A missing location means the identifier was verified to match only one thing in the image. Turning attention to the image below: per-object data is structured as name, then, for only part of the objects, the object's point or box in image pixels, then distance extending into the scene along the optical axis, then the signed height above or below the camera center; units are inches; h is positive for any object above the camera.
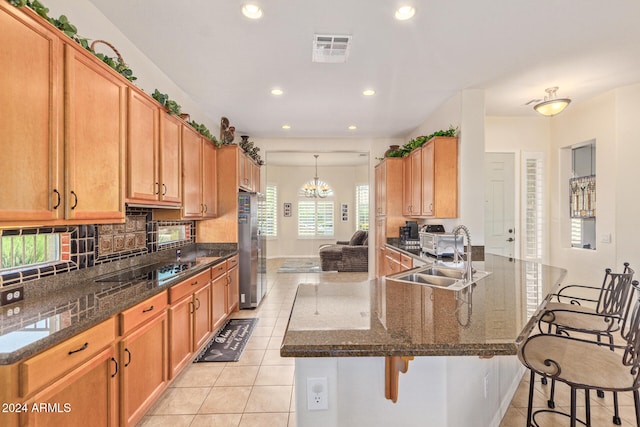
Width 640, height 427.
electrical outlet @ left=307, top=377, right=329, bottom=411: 50.9 -28.6
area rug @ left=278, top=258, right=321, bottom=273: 314.7 -54.1
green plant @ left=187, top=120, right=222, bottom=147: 139.1 +38.2
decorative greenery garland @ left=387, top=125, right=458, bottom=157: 153.8 +40.3
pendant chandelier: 365.4 +29.9
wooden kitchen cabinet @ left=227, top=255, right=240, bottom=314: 158.2 -36.2
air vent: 104.4 +57.0
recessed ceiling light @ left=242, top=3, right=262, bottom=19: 87.9 +57.1
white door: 193.9 +5.8
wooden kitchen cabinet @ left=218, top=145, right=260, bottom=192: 166.2 +26.2
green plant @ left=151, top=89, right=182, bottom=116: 106.7 +38.5
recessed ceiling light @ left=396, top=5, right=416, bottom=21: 88.4 +56.8
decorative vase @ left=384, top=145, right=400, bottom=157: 226.4 +47.0
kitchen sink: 84.1 -17.8
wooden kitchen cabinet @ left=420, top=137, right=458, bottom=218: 153.4 +18.2
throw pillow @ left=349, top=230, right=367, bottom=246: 315.3 -23.3
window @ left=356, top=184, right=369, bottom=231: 390.9 +9.9
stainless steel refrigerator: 173.2 -19.8
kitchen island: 44.0 -18.0
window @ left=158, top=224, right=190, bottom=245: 136.3 -8.6
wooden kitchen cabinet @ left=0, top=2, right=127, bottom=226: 54.8 +17.4
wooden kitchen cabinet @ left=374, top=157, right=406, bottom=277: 214.7 +11.1
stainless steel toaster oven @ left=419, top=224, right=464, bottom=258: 143.8 -13.3
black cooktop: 93.5 -18.8
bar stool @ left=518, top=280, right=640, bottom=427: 59.1 -30.0
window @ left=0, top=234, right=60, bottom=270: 69.1 -8.2
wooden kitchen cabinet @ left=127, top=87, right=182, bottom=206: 90.9 +19.7
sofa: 291.4 -39.5
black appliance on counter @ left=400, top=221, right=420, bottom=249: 193.3 -12.6
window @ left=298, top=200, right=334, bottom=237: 401.4 -3.0
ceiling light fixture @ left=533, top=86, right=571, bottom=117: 139.6 +48.2
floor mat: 122.4 -54.0
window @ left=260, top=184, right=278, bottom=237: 390.9 +5.6
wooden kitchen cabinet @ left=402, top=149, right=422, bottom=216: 179.8 +18.4
